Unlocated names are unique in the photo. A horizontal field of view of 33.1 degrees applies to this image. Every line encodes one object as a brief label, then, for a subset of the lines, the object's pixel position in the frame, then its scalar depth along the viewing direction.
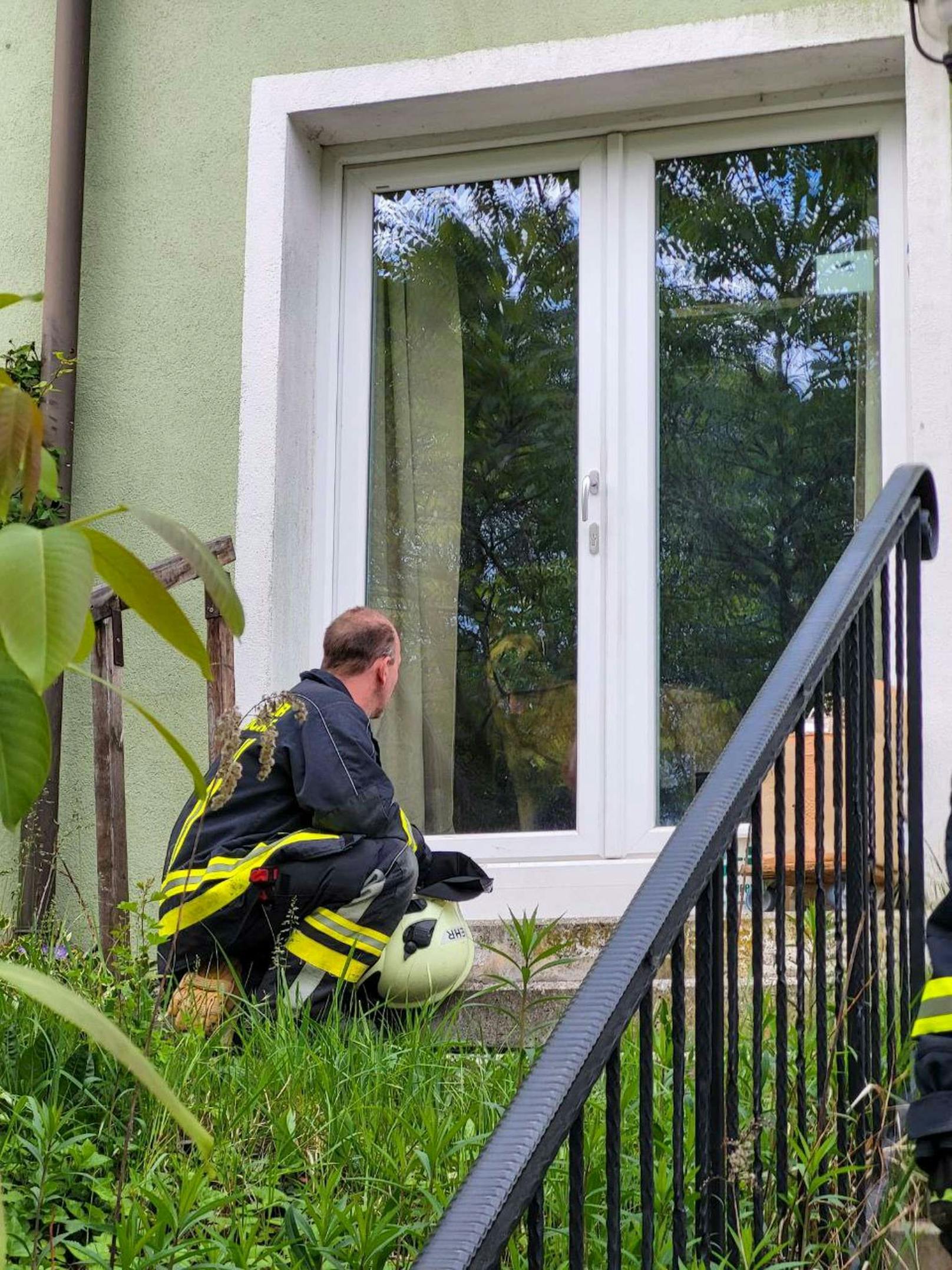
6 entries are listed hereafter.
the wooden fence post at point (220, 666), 4.62
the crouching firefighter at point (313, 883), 3.84
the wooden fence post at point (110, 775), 4.32
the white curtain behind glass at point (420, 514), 5.12
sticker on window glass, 4.91
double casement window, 4.87
